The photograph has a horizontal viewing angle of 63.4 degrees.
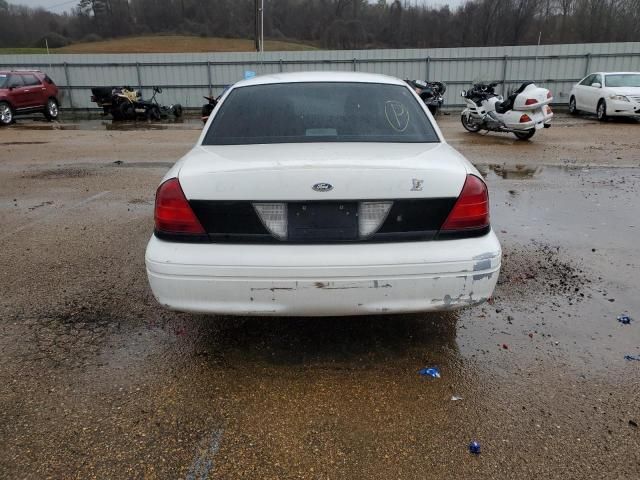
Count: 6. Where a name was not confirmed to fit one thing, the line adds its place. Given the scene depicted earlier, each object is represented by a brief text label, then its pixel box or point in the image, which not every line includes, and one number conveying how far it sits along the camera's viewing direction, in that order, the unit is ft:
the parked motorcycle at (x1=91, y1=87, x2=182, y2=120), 66.44
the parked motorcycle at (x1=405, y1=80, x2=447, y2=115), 58.78
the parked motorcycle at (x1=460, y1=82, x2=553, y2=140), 37.93
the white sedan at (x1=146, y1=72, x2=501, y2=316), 8.18
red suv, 58.90
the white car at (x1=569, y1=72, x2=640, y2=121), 52.08
